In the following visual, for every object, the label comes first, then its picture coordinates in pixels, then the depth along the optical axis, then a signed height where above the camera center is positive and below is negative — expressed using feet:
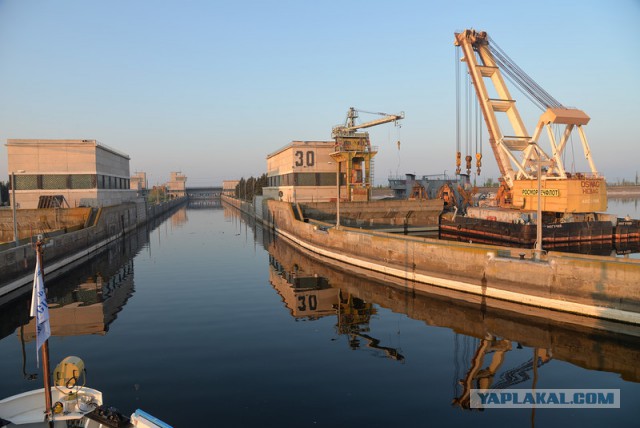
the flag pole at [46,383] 34.12 -16.71
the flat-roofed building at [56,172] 182.09 +11.96
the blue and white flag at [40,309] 34.86 -10.40
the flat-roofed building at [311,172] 226.17 +13.67
